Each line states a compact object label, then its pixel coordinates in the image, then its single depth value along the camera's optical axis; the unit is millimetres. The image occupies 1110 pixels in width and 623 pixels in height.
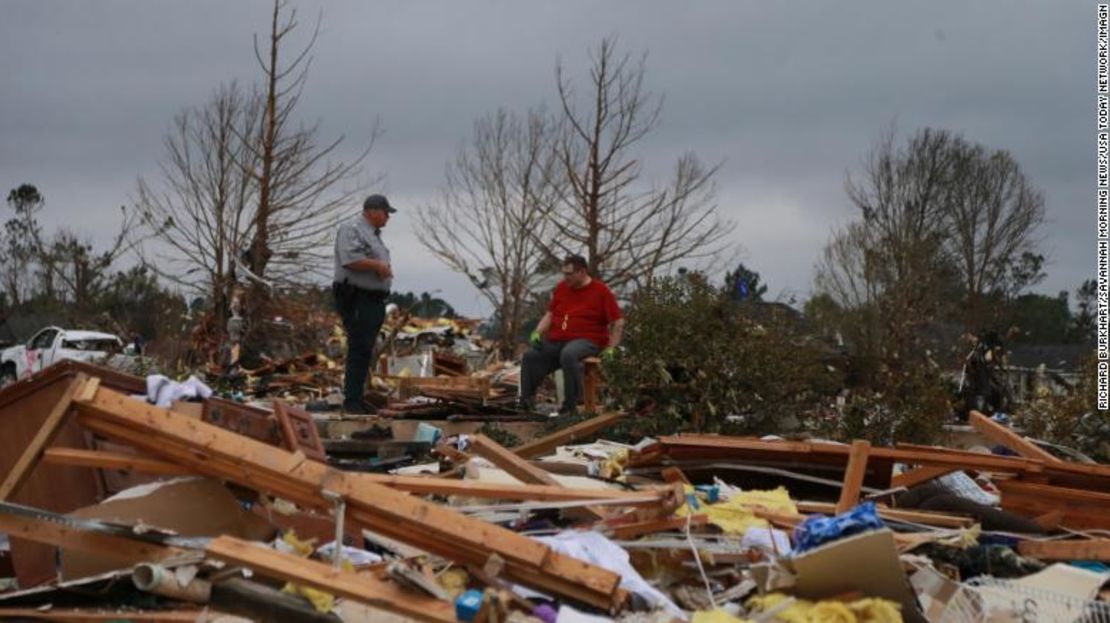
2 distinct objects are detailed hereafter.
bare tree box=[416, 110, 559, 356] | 27016
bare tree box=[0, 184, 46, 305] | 42469
